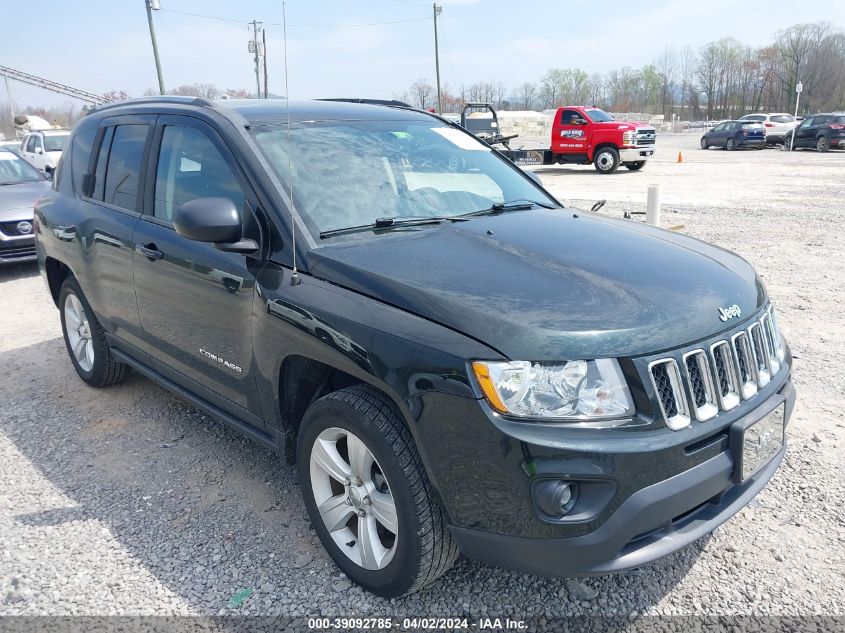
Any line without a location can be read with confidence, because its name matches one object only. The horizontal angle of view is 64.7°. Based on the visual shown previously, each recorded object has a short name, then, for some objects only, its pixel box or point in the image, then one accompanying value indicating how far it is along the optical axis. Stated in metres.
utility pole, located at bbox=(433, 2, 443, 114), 46.09
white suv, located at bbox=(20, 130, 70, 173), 18.88
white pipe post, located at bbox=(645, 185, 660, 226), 7.64
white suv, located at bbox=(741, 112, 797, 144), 33.62
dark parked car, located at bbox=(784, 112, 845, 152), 29.09
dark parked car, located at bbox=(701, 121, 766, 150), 33.31
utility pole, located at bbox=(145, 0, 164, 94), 28.70
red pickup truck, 21.92
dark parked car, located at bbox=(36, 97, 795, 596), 2.09
